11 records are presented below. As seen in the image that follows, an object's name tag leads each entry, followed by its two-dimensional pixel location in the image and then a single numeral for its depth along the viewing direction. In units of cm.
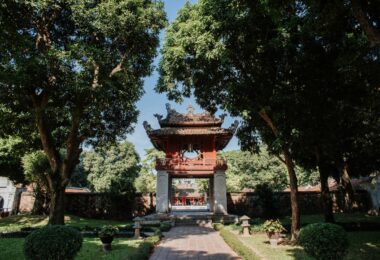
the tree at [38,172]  2166
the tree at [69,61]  1157
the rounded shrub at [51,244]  664
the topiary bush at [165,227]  1645
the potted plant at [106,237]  1030
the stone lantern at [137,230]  1332
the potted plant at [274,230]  1123
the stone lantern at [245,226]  1385
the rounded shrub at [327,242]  695
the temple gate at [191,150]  2194
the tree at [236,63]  1080
